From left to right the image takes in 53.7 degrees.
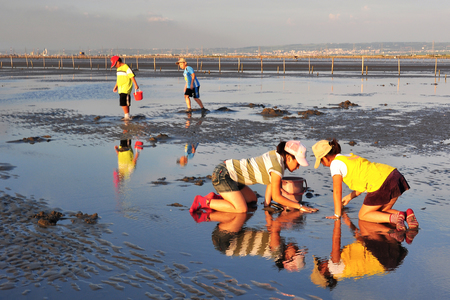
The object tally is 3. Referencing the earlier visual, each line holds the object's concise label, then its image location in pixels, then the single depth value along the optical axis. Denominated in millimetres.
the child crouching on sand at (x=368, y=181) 5301
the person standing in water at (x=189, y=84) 15789
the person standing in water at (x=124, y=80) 13359
